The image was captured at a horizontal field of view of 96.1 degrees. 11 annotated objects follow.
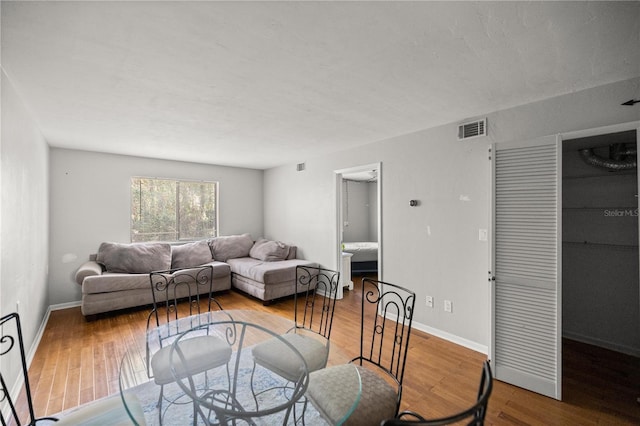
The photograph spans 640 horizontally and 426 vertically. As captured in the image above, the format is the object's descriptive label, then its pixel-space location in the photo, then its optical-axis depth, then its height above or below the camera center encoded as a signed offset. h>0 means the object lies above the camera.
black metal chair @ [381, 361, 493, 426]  0.72 -0.53
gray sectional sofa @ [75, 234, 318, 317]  3.79 -0.89
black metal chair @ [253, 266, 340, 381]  1.72 -0.91
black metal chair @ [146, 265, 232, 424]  1.64 -0.90
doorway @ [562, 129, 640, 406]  2.77 -0.44
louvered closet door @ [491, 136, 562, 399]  2.21 -0.44
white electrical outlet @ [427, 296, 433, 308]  3.34 -1.05
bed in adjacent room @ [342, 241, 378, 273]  6.43 -1.06
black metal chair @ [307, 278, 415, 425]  1.32 -0.91
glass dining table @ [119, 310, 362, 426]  1.39 -0.96
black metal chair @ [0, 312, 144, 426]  1.25 -0.91
